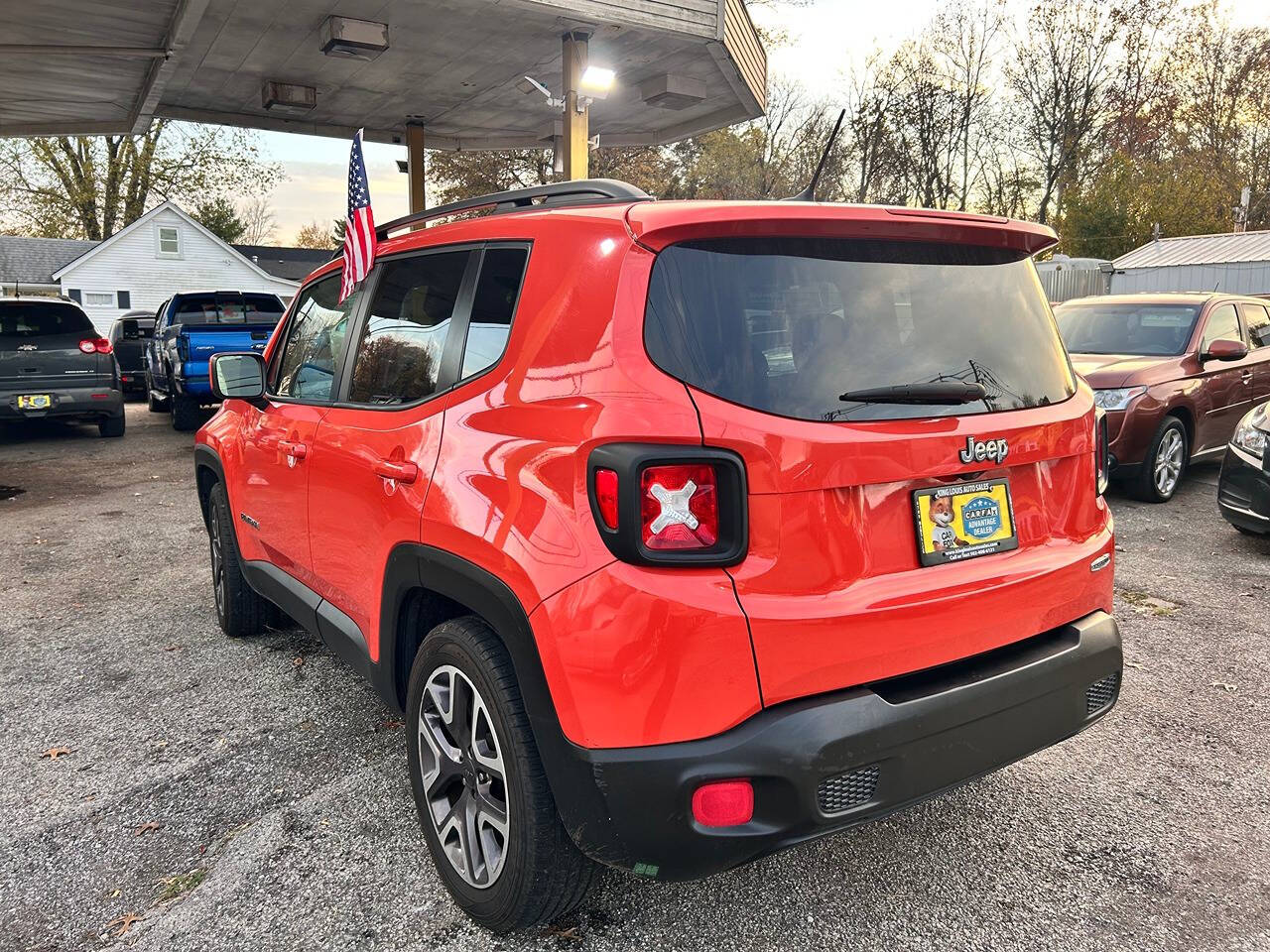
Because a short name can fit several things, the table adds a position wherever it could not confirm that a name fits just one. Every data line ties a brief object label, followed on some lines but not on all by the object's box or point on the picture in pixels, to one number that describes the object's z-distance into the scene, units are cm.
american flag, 320
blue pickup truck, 1227
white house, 3675
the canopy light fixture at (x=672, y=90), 1145
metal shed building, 2384
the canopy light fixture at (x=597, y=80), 1033
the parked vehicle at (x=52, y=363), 1085
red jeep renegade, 185
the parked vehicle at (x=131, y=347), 1792
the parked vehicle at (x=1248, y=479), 566
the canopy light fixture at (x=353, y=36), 952
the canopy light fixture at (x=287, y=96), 1192
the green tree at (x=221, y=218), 4228
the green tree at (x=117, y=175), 3759
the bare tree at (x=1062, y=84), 3725
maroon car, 725
